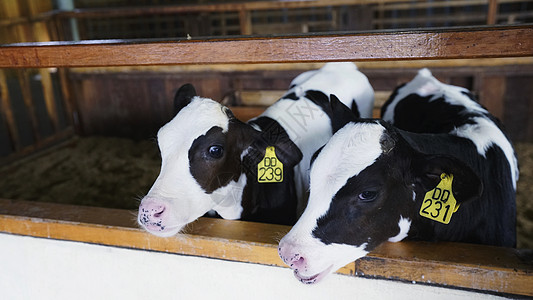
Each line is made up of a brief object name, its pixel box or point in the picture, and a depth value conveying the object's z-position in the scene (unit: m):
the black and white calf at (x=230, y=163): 1.44
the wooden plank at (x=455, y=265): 1.19
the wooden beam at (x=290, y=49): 1.11
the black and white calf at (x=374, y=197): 1.23
